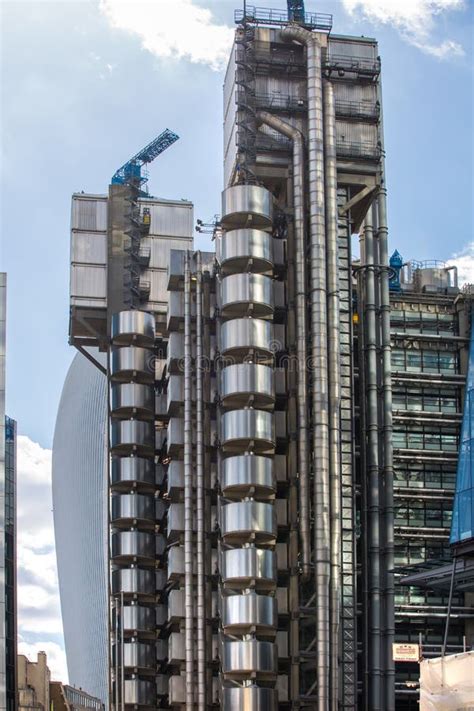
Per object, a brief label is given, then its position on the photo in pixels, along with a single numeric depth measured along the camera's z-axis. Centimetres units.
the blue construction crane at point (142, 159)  16900
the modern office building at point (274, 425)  12162
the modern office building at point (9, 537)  10544
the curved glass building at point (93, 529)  18488
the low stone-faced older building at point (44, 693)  16138
